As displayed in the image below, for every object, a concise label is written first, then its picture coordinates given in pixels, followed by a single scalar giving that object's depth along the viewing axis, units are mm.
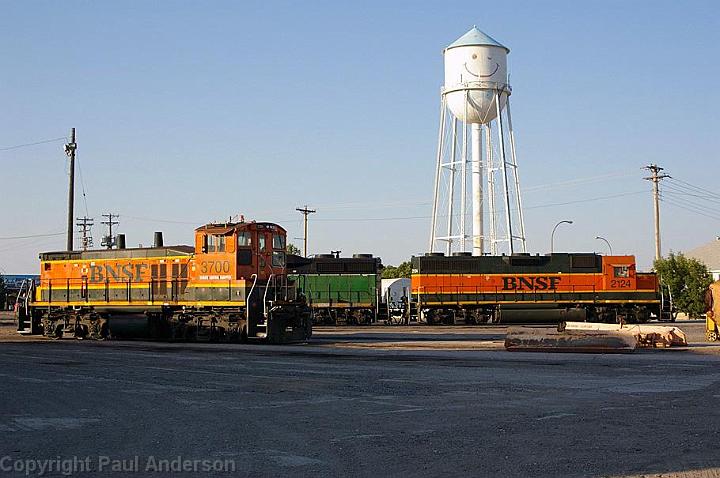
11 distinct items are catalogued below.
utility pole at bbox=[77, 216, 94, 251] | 100750
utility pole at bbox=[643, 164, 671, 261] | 62106
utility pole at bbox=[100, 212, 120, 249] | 41734
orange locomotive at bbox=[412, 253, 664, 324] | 45781
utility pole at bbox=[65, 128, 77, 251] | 42938
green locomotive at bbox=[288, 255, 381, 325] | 47031
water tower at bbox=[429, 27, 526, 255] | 59000
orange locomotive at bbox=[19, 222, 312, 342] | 29250
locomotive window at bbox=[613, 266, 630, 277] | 45719
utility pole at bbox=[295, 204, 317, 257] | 91312
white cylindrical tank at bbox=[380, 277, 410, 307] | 68562
